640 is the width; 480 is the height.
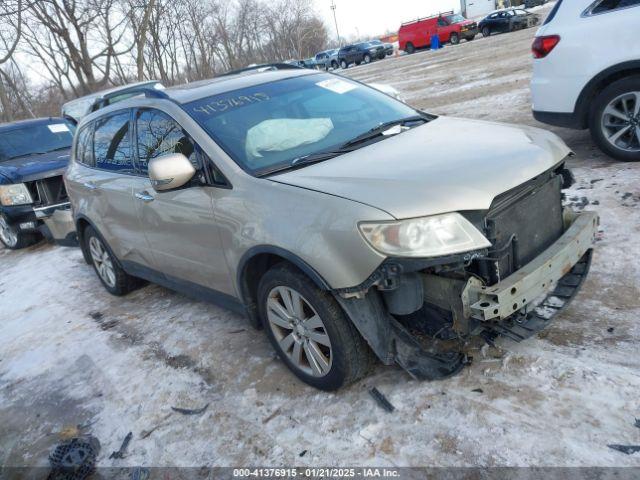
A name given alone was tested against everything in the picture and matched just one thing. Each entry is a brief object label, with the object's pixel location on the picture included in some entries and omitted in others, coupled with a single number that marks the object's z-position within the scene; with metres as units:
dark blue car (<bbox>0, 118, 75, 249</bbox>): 7.68
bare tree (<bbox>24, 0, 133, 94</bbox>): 25.22
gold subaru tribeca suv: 2.52
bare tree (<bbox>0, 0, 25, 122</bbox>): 23.23
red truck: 34.19
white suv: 4.87
